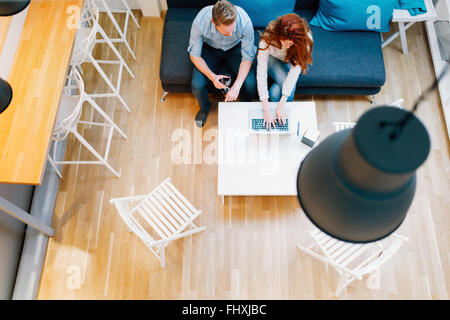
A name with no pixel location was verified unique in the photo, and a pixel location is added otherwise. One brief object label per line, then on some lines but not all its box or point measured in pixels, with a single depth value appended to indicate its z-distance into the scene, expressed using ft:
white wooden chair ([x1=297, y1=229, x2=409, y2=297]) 6.29
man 6.94
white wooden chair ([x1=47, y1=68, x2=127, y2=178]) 6.95
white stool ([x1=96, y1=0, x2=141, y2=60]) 9.94
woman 6.52
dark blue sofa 8.80
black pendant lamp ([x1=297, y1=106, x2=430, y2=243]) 1.90
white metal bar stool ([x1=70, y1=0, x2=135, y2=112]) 7.56
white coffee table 7.34
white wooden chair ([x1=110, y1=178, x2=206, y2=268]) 7.39
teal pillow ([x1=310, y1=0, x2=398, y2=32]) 8.62
